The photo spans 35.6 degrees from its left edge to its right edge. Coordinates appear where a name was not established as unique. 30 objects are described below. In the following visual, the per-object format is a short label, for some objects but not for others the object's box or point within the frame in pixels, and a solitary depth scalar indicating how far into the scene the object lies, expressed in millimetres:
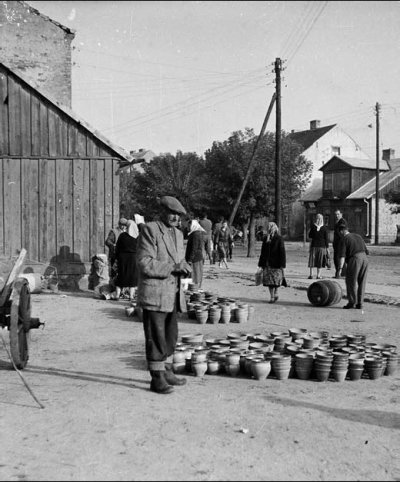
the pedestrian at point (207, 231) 23609
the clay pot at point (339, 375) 6980
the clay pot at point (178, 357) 7260
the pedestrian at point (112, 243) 13883
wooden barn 15141
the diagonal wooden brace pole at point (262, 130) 25939
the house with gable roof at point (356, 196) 53344
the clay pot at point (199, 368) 7062
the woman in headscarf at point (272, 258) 13039
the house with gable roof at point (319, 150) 61875
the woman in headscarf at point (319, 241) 18203
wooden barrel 12992
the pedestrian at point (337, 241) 16041
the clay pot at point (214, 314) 10859
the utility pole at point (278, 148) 24069
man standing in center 6254
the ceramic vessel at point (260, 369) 6918
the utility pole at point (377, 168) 45706
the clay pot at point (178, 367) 7234
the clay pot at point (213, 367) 7180
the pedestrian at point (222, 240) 24312
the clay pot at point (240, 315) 11031
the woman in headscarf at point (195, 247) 14117
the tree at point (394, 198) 39809
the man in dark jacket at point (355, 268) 12562
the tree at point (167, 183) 54438
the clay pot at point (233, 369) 7145
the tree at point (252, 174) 36906
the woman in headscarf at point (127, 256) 13031
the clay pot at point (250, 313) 11384
